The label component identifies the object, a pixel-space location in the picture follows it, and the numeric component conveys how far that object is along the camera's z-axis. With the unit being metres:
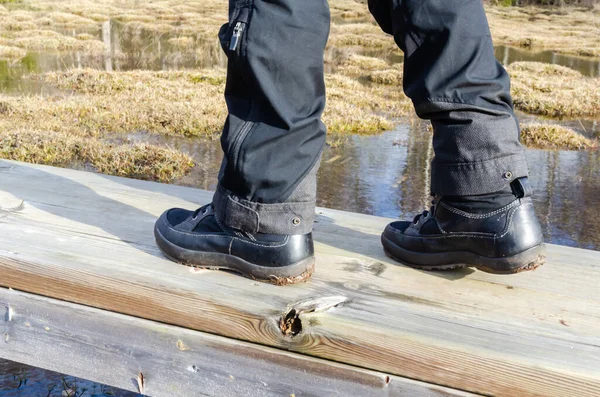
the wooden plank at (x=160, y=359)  1.92
